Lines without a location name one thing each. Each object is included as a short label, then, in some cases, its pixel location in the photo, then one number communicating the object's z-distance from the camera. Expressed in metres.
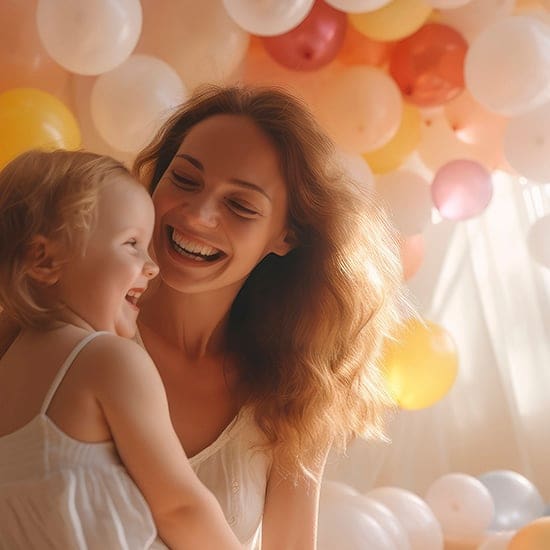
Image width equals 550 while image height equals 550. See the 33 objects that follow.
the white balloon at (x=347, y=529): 2.04
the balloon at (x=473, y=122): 2.65
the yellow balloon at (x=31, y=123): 2.03
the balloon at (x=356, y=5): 2.31
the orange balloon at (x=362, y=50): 2.63
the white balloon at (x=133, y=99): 2.19
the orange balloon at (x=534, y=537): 2.27
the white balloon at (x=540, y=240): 2.75
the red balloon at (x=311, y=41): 2.46
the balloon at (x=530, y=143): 2.52
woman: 1.51
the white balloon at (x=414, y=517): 2.49
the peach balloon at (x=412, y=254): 2.72
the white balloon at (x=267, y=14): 2.18
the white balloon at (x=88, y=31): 2.04
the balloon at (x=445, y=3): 2.46
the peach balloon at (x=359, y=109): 2.47
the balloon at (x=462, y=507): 2.67
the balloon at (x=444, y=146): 2.75
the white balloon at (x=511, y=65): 2.39
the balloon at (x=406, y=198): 2.60
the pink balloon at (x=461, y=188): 2.62
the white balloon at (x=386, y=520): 2.24
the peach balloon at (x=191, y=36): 2.31
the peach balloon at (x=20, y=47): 2.14
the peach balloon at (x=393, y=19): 2.49
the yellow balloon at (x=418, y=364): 2.62
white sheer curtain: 3.23
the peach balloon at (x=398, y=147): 2.65
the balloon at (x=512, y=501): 2.73
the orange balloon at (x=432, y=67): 2.58
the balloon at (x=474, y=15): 2.65
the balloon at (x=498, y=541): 2.49
